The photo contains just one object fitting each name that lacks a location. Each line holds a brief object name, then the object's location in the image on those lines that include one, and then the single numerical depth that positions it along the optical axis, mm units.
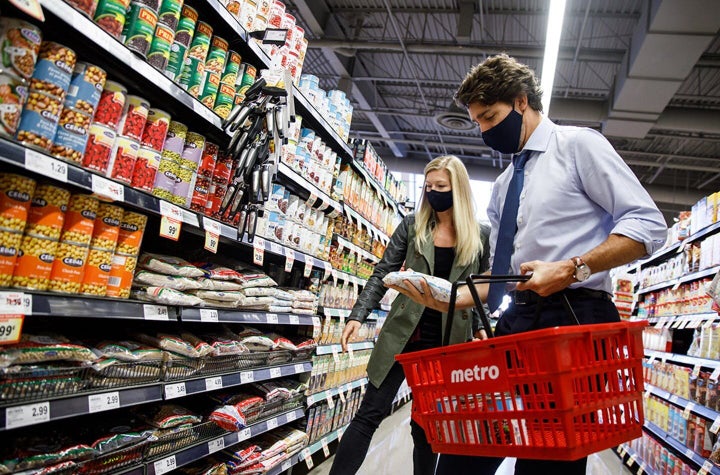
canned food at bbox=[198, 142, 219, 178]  2158
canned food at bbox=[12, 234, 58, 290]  1376
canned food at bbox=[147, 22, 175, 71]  1781
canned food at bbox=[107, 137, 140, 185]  1647
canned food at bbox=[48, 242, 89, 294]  1481
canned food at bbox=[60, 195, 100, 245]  1540
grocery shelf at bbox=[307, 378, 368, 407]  3334
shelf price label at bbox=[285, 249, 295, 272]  2794
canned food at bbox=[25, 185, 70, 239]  1435
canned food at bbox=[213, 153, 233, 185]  2242
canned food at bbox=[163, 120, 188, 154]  1946
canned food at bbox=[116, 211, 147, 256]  1744
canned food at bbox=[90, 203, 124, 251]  1638
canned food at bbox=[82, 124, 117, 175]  1549
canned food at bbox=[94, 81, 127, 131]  1606
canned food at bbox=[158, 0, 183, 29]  1825
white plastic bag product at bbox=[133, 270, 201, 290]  1865
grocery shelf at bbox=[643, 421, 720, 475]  2971
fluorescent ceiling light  5054
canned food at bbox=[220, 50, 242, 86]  2221
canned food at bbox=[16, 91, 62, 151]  1345
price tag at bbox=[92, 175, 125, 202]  1511
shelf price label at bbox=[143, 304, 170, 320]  1746
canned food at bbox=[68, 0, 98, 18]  1441
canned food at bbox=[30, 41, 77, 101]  1390
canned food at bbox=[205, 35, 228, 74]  2119
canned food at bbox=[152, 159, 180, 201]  1866
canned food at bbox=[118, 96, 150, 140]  1710
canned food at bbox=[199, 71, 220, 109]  2092
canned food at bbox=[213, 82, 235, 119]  2170
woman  2164
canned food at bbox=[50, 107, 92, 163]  1448
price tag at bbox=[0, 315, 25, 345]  1237
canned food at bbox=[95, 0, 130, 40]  1568
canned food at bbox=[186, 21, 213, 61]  2029
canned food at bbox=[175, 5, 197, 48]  1928
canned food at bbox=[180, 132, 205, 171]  2025
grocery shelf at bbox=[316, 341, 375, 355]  3438
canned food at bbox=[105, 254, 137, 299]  1679
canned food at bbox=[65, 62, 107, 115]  1497
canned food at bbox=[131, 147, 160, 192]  1746
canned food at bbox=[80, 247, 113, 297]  1584
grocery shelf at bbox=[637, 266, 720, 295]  3665
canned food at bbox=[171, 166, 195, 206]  1951
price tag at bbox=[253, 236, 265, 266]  2451
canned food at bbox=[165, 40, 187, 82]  1900
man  1269
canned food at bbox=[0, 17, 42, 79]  1289
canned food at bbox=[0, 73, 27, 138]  1271
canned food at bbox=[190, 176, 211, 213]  2064
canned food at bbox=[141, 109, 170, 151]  1824
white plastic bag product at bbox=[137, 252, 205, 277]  1948
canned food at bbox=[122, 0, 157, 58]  1680
